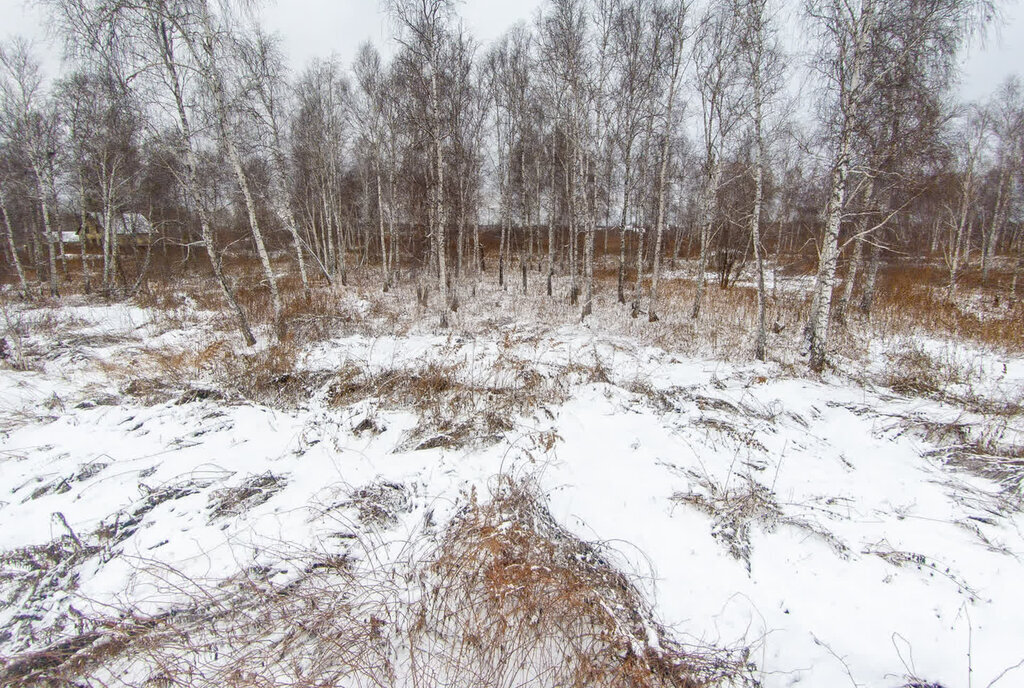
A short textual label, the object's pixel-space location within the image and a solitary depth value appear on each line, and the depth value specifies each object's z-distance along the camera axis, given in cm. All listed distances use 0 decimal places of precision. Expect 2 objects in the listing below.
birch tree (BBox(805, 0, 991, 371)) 610
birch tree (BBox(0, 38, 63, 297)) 1334
